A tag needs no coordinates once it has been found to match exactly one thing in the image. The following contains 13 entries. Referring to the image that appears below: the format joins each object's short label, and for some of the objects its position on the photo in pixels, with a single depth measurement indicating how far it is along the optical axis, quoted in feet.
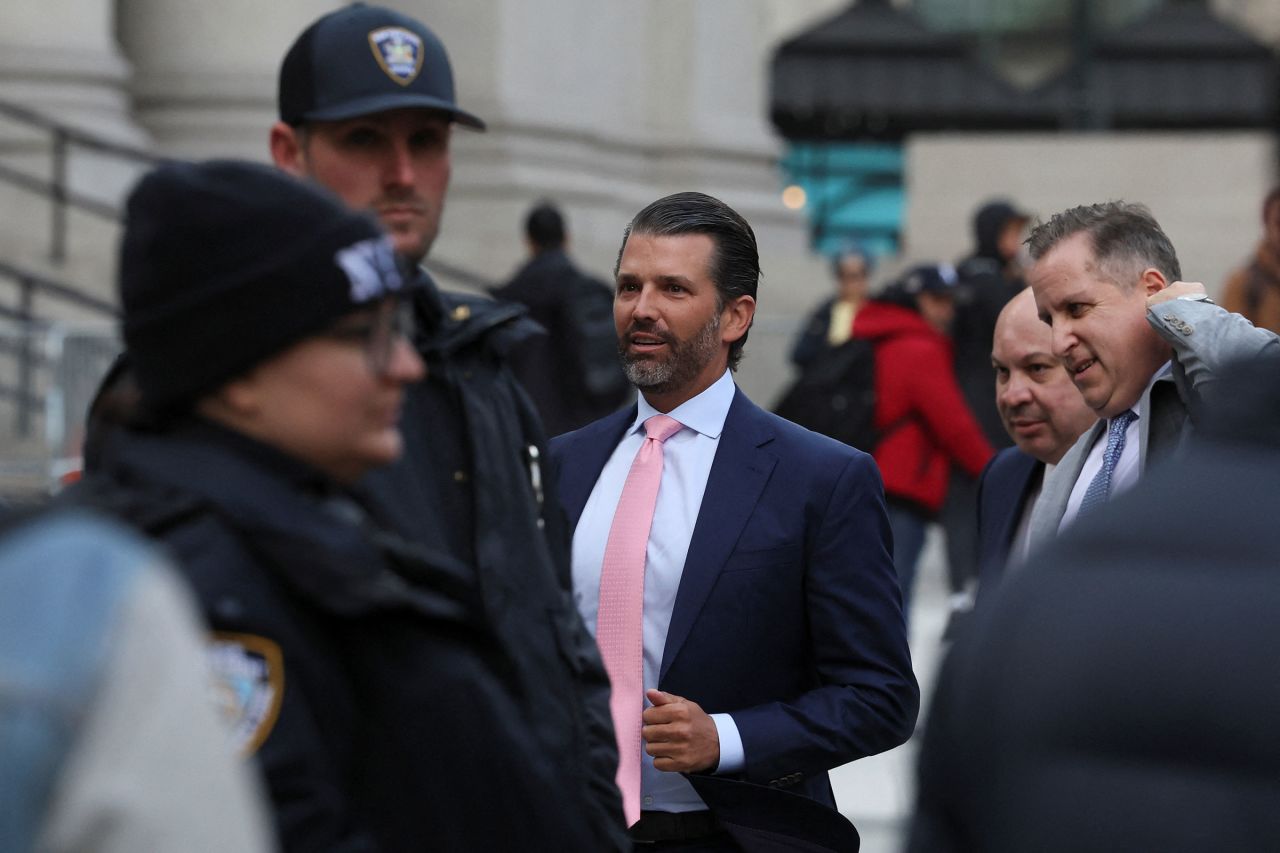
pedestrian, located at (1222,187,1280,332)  45.40
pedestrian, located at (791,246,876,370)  68.78
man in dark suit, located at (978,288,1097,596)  31.16
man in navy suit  25.96
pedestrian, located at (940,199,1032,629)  60.25
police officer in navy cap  19.76
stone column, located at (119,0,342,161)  88.56
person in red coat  59.10
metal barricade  69.83
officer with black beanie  14.09
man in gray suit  26.27
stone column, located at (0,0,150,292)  80.66
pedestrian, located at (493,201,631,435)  64.95
